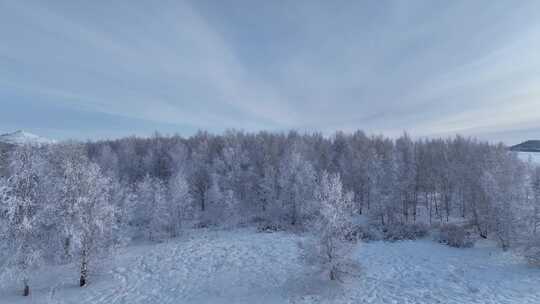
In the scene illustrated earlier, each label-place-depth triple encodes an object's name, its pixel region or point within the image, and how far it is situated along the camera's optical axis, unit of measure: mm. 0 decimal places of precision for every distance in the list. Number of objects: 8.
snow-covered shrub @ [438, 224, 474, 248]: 27047
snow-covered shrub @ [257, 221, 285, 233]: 36306
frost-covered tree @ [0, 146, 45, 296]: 17047
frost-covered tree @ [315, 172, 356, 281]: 17844
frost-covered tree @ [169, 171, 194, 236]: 34562
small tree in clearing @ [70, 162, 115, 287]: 19094
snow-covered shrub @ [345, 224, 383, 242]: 31409
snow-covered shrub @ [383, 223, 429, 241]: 31156
